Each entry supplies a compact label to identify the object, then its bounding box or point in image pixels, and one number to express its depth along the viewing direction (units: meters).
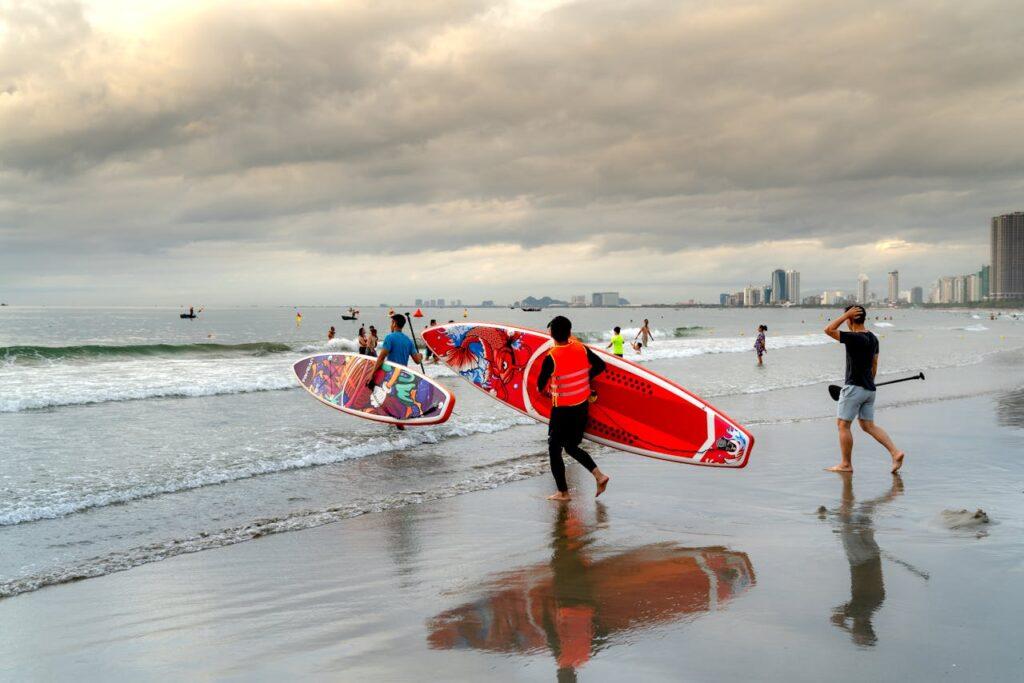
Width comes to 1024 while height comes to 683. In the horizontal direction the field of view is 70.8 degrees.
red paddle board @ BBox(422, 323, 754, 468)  7.51
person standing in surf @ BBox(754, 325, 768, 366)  26.72
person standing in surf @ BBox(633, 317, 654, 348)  31.15
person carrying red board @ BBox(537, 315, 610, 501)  6.64
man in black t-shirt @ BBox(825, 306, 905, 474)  7.32
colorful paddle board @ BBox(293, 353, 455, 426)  10.67
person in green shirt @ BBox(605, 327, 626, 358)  20.67
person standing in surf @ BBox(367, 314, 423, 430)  10.79
